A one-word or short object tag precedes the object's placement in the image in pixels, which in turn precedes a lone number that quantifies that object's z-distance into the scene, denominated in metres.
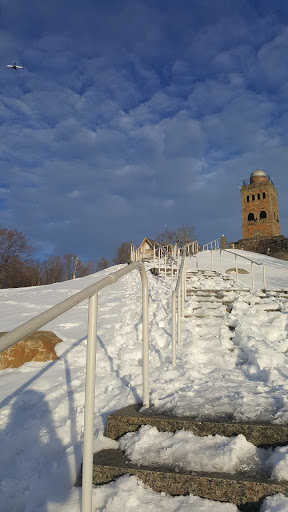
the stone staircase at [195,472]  1.54
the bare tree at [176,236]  42.19
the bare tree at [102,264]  63.62
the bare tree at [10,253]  33.78
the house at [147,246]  39.44
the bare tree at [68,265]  54.93
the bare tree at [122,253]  53.15
